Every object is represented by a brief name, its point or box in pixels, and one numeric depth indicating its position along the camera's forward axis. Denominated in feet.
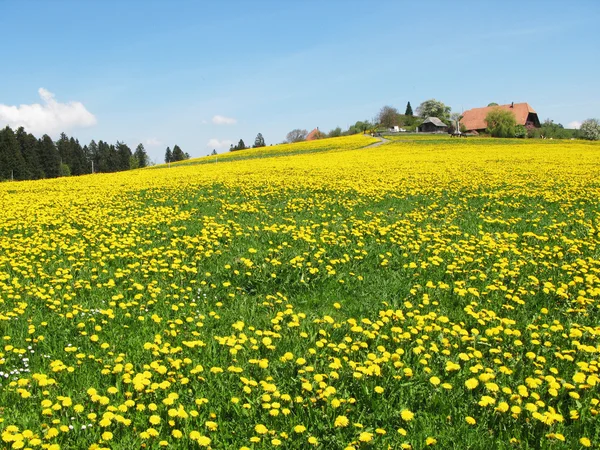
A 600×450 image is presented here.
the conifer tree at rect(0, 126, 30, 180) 243.19
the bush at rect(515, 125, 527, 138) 226.17
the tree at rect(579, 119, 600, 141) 241.96
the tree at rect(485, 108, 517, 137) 217.56
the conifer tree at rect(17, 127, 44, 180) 268.56
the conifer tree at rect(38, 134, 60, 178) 282.97
